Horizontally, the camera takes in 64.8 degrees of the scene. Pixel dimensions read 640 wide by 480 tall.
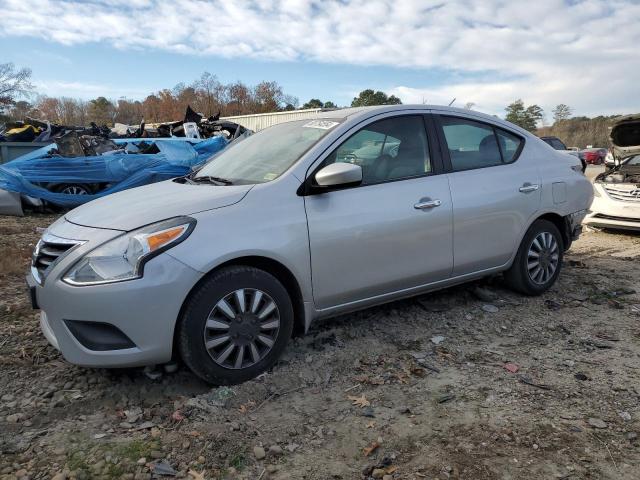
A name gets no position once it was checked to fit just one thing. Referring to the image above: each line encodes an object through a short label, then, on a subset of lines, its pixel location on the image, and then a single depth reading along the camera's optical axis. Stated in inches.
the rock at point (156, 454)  95.7
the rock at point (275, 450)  98.2
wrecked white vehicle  303.0
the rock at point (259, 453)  96.7
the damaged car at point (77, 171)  349.7
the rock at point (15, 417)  108.0
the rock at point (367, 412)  110.4
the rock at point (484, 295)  180.7
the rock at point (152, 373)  124.4
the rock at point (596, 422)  105.7
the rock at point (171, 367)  125.1
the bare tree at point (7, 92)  1692.9
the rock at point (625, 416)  108.1
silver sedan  108.3
